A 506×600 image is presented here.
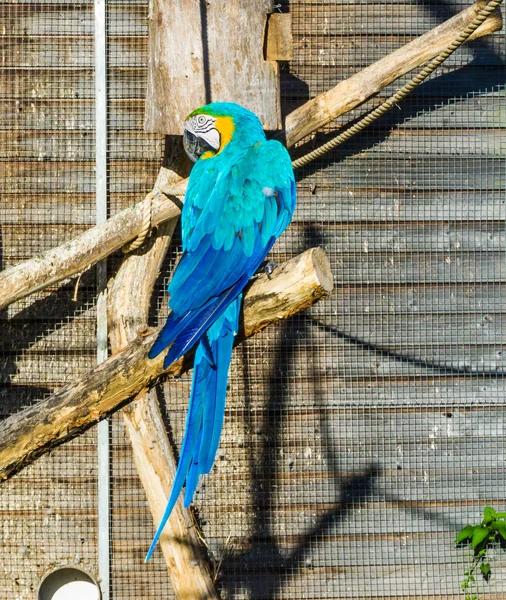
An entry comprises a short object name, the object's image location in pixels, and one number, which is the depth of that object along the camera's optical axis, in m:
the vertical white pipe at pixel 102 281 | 5.51
